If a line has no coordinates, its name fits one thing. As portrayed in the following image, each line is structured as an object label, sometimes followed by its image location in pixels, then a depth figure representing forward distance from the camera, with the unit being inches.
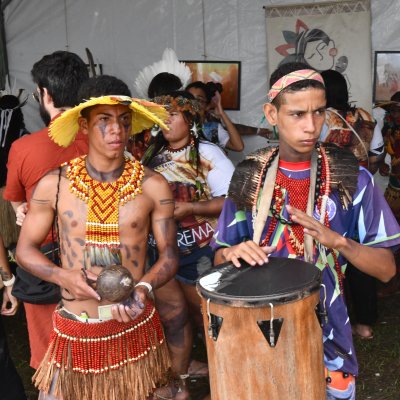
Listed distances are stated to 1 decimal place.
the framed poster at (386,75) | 264.2
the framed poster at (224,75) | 276.7
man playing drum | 101.4
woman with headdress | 167.3
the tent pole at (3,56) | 289.3
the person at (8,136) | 217.9
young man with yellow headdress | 118.6
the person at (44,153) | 135.8
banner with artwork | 262.7
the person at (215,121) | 236.8
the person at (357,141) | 190.2
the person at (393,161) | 237.5
